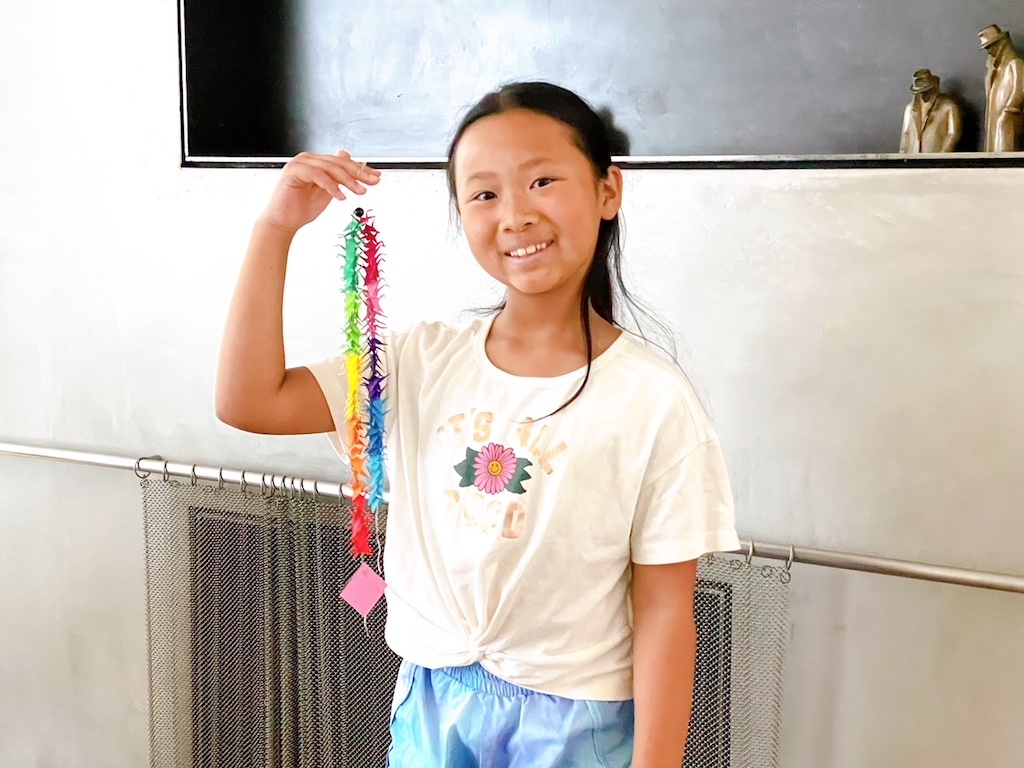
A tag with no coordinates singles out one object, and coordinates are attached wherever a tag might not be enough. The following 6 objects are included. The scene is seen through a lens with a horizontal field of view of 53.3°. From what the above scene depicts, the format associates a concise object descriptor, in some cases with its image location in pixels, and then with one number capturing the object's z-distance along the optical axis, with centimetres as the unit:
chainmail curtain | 150
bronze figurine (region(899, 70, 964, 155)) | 121
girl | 90
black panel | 126
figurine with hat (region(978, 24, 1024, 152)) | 115
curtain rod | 116
